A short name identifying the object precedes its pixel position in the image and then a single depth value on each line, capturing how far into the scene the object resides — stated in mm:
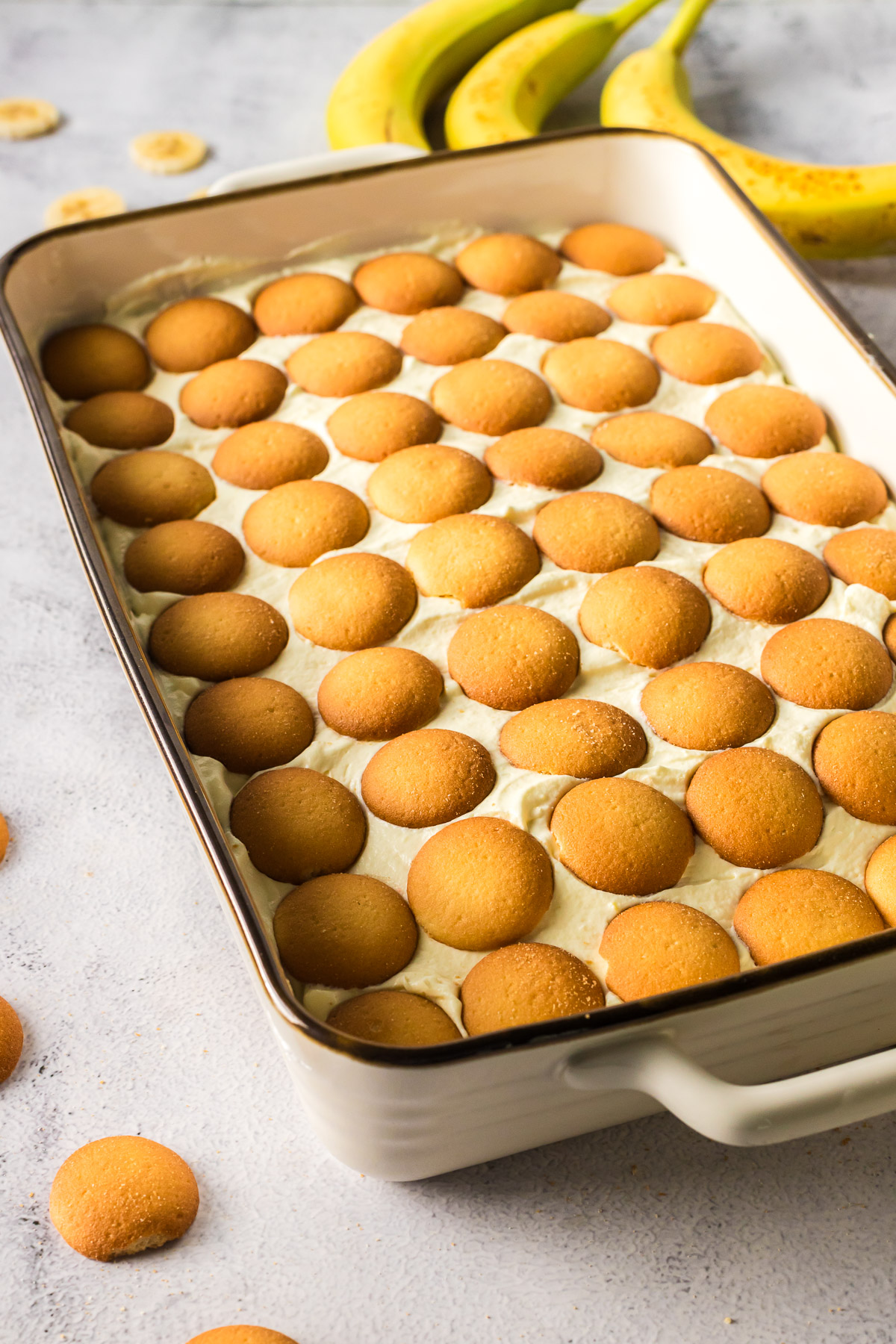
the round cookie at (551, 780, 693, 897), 809
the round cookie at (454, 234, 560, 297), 1273
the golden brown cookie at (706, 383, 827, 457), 1113
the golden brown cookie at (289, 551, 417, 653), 959
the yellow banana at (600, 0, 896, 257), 1447
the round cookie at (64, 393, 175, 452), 1119
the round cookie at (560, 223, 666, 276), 1306
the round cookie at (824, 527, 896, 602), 991
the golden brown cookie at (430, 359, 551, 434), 1128
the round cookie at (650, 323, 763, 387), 1175
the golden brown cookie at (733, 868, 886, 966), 777
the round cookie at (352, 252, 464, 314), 1250
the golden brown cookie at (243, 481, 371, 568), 1024
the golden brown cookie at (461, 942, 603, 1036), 741
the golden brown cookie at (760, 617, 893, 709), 914
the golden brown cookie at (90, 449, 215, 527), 1054
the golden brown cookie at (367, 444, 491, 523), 1049
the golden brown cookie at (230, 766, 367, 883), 816
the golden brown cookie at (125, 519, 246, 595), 998
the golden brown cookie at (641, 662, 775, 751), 888
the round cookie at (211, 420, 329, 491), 1084
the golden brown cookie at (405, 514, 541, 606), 986
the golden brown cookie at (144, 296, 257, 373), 1199
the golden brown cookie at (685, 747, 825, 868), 828
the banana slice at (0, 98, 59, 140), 1743
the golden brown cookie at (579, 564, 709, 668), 948
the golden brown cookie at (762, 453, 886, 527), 1048
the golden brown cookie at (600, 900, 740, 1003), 756
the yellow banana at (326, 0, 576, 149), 1553
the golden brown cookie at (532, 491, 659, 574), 1012
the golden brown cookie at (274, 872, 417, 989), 765
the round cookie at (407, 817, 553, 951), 785
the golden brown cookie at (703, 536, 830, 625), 978
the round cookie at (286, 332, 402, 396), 1164
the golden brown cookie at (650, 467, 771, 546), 1042
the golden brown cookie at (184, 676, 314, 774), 874
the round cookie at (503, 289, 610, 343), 1223
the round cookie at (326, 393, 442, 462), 1104
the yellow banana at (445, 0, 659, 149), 1537
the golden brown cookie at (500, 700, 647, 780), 863
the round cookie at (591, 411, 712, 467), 1101
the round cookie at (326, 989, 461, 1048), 730
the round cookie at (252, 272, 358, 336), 1228
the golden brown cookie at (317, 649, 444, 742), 897
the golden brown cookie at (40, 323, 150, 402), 1176
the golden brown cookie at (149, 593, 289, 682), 934
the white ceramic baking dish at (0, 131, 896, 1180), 640
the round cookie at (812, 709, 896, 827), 851
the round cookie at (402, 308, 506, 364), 1198
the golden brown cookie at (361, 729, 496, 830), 843
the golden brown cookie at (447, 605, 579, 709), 917
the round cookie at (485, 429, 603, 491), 1073
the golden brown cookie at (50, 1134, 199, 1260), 767
